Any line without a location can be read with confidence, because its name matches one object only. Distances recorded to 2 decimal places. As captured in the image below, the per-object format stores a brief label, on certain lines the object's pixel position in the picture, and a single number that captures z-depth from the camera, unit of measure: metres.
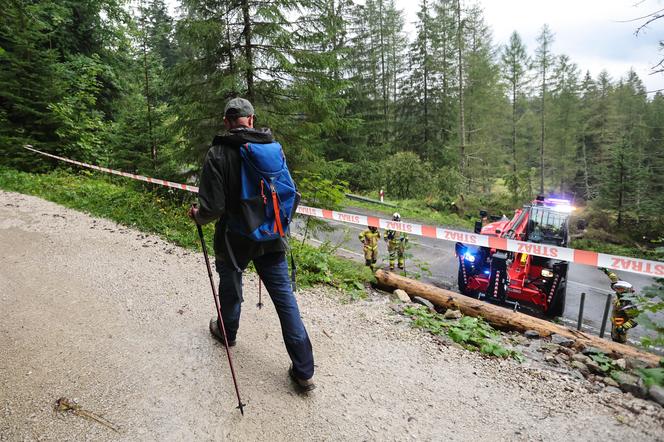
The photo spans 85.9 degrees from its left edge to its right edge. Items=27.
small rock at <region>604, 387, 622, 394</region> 3.65
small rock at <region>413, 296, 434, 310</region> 6.11
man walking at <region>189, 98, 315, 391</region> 2.86
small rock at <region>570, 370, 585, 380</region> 3.94
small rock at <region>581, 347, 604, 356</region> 4.73
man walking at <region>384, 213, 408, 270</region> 10.97
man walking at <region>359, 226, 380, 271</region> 10.84
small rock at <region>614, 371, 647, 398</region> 3.56
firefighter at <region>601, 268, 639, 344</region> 6.65
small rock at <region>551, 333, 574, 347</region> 5.14
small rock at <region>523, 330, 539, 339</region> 5.54
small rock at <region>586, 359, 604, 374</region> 4.17
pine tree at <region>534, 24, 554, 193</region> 31.05
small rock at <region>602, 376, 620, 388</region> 3.79
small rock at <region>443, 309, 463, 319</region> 5.81
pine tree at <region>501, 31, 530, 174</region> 31.80
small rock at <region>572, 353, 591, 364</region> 4.42
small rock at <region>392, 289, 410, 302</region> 6.26
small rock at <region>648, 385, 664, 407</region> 3.33
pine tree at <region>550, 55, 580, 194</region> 39.28
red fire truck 8.15
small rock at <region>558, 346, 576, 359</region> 4.66
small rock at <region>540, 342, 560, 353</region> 4.82
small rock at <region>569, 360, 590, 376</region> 4.13
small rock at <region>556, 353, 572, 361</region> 4.50
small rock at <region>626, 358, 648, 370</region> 4.32
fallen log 4.89
